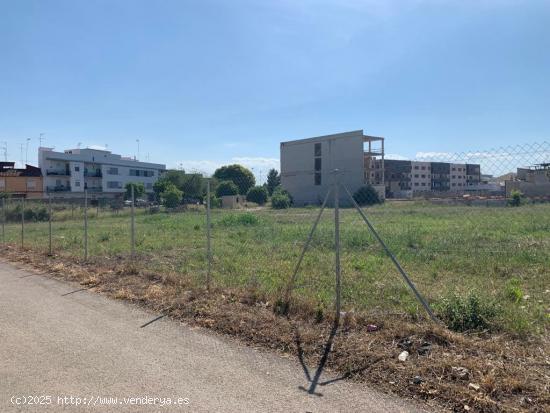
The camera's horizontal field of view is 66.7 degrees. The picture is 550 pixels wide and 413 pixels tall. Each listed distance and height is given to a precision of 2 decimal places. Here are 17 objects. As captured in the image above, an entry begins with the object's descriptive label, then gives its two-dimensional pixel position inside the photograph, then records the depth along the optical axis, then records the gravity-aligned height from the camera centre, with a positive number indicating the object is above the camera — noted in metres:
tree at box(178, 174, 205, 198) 52.77 +0.54
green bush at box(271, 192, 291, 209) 56.85 -1.40
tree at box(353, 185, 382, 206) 31.77 -0.28
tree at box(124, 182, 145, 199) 71.56 -0.05
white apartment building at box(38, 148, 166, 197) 73.88 +3.70
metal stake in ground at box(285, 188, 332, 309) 6.34 -1.56
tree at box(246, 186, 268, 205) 73.49 -0.65
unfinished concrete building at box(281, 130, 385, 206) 64.62 +5.08
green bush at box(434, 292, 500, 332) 5.13 -1.52
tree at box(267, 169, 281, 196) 99.67 +3.07
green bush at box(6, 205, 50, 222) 37.97 -2.21
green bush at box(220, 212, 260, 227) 24.67 -1.79
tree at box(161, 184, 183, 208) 50.78 -0.78
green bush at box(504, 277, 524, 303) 6.64 -1.65
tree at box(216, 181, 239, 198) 73.12 +0.39
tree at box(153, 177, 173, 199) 66.79 +0.78
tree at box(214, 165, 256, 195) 91.03 +3.88
